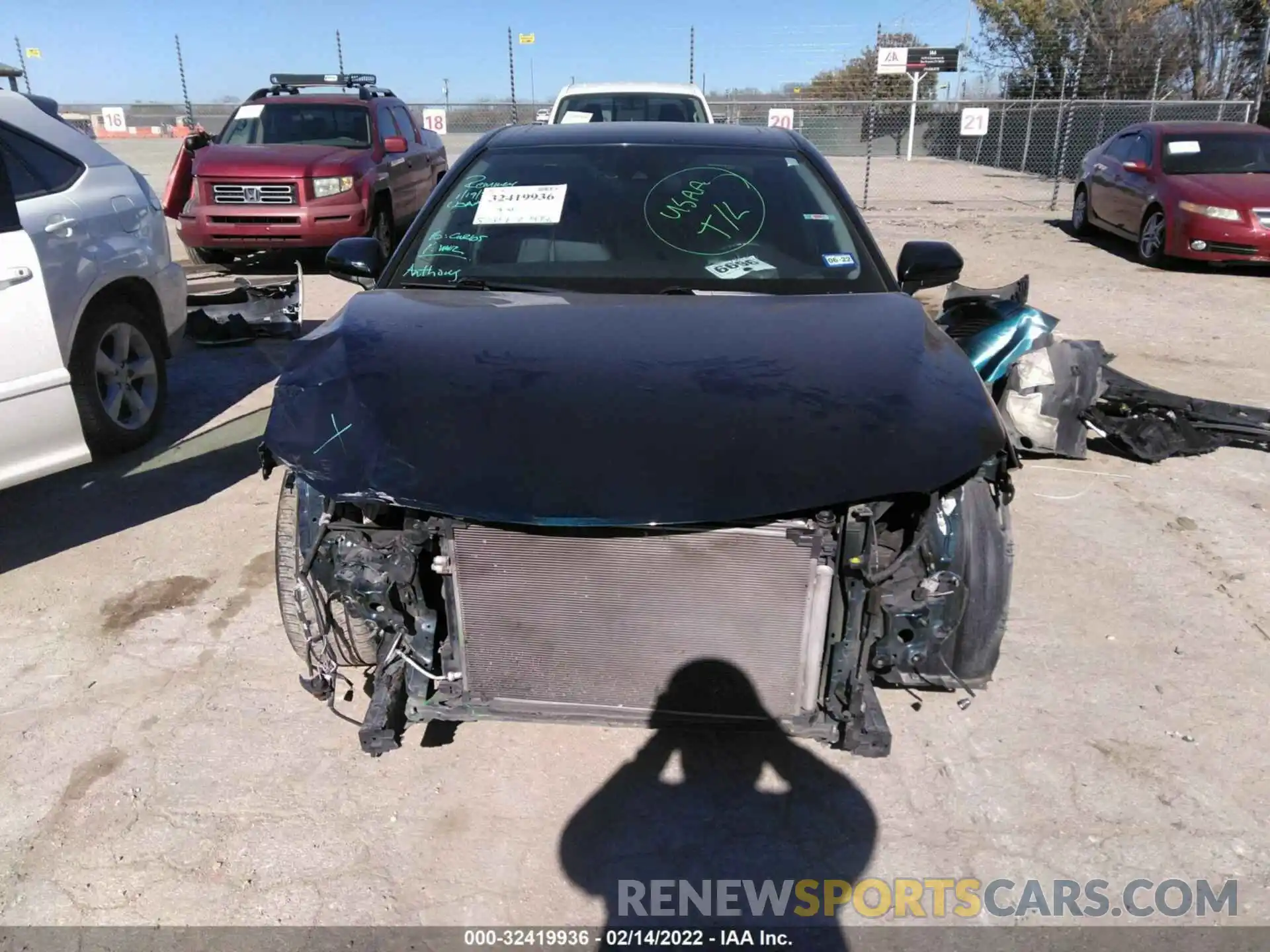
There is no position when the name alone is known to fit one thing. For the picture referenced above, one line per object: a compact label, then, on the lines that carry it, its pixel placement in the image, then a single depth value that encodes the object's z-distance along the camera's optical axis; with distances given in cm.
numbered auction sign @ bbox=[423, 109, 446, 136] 2125
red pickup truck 915
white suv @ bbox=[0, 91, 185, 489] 369
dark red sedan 952
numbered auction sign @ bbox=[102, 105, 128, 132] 2786
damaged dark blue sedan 212
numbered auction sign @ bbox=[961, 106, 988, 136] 1692
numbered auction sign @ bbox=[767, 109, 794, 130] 1858
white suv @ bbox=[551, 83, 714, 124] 1006
